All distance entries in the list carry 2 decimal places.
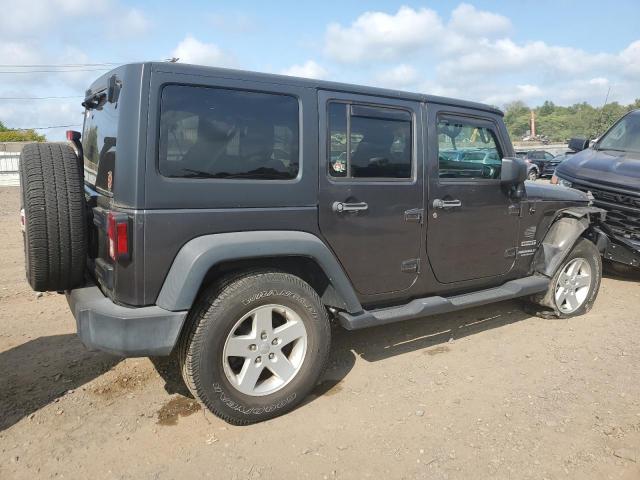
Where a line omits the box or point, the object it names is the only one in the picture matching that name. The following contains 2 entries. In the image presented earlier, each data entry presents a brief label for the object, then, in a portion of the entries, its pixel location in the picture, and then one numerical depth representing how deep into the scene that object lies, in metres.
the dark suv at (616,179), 5.42
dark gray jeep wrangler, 2.64
